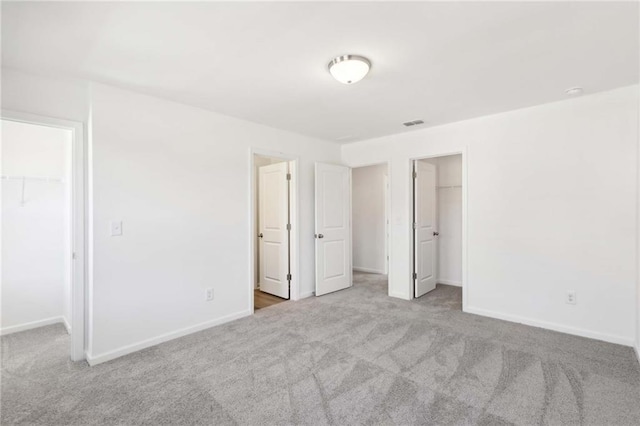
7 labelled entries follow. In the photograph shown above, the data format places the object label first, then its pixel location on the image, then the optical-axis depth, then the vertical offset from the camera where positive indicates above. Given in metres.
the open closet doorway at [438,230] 4.46 -0.28
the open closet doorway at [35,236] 3.30 -0.24
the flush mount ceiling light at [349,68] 2.19 +1.07
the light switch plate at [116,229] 2.73 -0.13
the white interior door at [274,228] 4.50 -0.23
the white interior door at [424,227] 4.45 -0.22
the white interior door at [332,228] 4.62 -0.23
